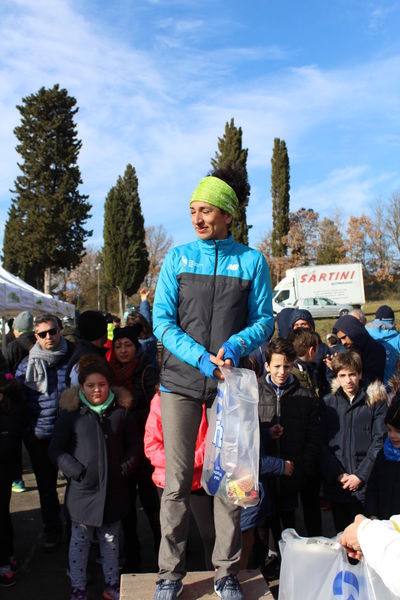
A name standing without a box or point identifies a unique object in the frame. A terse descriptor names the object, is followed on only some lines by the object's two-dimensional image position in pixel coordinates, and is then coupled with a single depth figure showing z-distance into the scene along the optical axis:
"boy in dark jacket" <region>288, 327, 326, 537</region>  3.88
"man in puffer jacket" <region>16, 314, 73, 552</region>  4.05
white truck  30.23
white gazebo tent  9.63
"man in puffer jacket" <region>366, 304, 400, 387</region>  5.43
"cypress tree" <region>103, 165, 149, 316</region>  45.69
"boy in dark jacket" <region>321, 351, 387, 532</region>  3.51
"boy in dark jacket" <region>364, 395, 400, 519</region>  2.89
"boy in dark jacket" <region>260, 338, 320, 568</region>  3.57
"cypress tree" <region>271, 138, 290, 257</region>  44.91
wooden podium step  2.52
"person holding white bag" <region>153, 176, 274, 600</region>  2.49
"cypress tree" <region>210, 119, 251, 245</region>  30.80
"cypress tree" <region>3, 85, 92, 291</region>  35.19
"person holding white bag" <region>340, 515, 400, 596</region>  1.57
